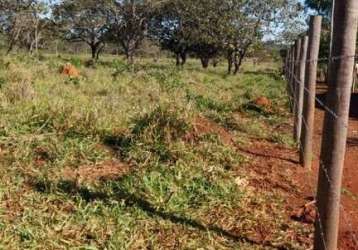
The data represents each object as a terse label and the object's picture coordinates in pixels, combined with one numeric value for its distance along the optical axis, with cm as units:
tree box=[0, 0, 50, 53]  2380
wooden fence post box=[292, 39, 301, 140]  825
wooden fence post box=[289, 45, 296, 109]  1193
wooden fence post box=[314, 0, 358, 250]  335
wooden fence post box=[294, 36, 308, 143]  771
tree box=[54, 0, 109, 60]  3322
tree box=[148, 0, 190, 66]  3206
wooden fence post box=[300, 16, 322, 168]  659
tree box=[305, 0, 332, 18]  3547
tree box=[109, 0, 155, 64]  2820
